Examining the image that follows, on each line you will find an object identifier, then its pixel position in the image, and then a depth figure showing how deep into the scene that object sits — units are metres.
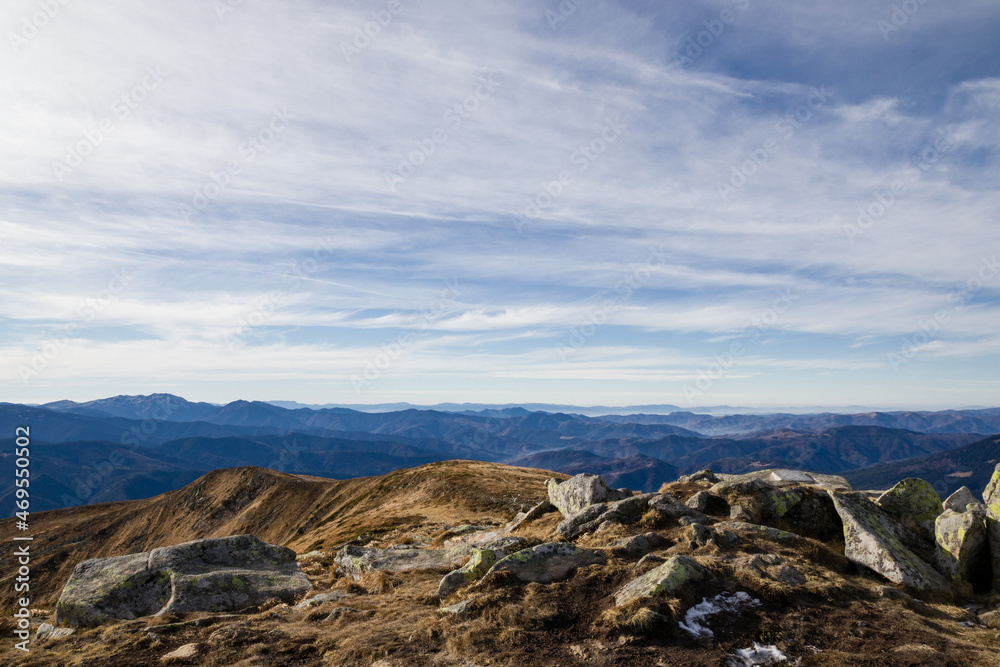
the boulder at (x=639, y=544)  18.62
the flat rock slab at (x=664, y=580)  14.51
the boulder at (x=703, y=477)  33.19
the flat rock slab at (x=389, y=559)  22.95
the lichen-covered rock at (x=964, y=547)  18.20
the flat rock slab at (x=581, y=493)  26.39
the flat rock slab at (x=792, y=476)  31.59
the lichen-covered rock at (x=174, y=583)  18.61
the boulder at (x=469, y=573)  17.56
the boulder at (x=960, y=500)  21.66
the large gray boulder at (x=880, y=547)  17.16
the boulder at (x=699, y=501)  23.73
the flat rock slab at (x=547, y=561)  16.84
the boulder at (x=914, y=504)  22.00
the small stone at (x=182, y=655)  13.22
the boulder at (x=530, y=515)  28.98
